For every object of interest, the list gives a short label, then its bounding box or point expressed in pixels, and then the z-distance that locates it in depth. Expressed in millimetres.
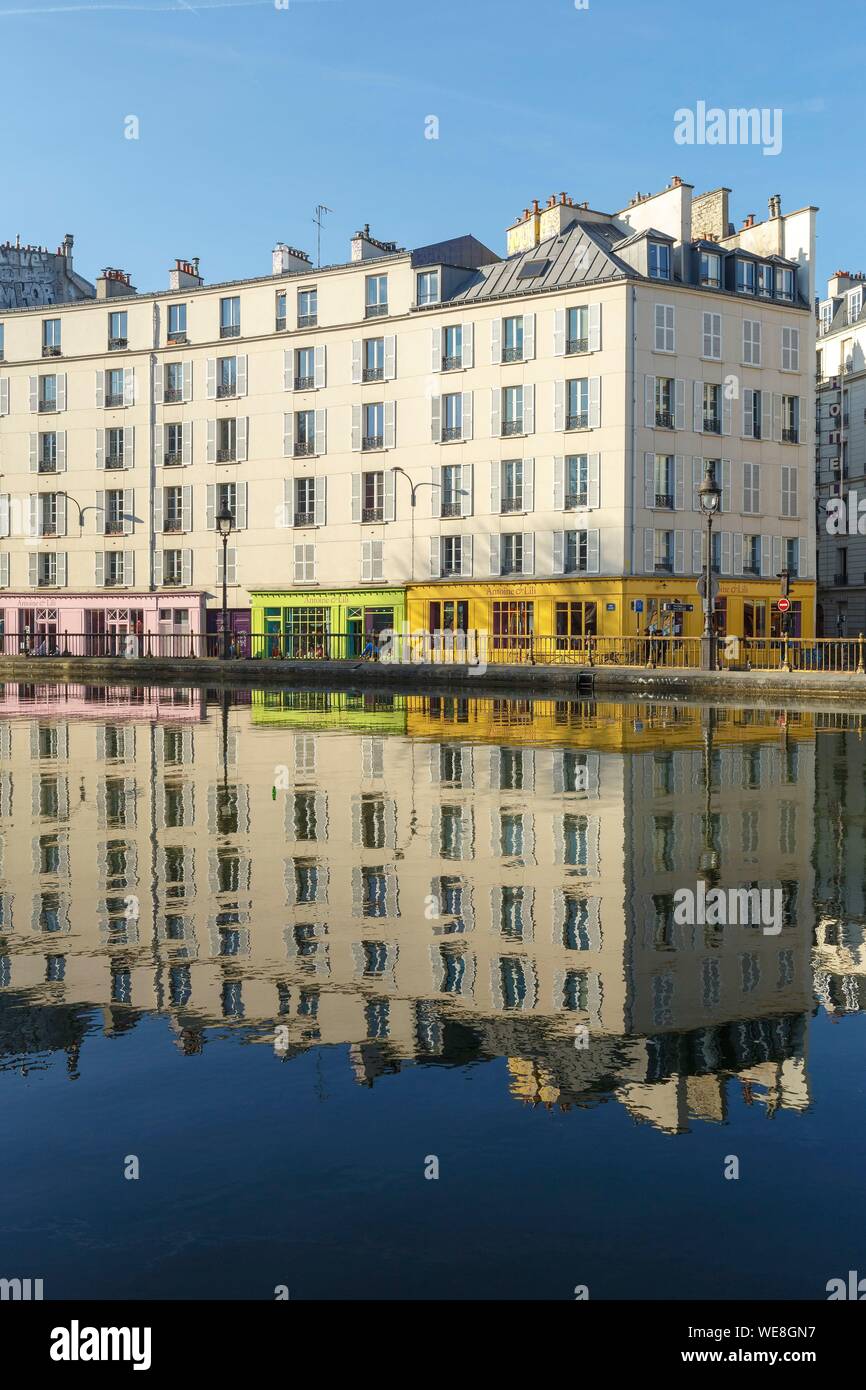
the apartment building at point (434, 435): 49656
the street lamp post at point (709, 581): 33000
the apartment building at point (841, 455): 70562
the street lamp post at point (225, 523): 43625
